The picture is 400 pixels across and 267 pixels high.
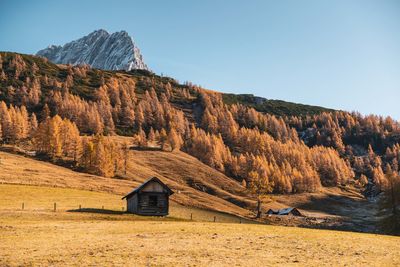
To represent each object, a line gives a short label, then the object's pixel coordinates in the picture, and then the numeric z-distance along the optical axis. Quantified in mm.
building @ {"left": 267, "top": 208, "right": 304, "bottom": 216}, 123250
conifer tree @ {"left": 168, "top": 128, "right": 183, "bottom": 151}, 192750
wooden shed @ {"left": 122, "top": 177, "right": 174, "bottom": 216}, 66875
